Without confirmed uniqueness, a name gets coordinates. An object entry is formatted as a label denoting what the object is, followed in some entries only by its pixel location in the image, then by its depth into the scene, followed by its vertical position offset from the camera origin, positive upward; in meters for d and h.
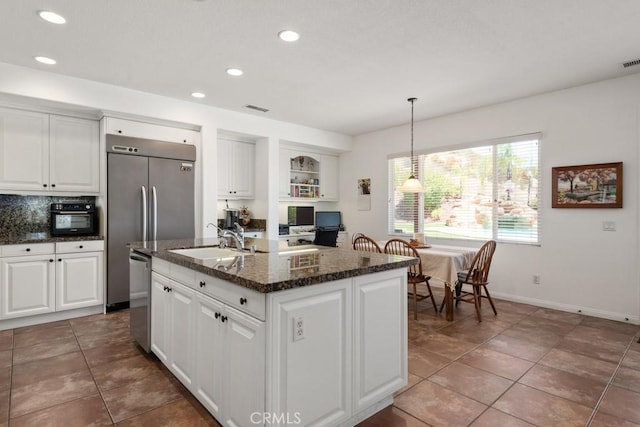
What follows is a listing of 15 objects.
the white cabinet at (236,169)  5.23 +0.68
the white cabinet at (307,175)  5.96 +0.70
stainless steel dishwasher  2.63 -0.68
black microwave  3.78 -0.07
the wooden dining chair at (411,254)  3.80 -0.47
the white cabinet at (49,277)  3.38 -0.67
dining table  3.66 -0.56
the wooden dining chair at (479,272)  3.75 -0.65
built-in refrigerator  3.92 +0.18
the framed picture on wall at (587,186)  3.70 +0.31
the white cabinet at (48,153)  3.56 +0.65
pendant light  4.28 +0.34
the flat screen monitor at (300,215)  6.20 -0.03
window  4.40 +0.28
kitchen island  1.50 -0.61
